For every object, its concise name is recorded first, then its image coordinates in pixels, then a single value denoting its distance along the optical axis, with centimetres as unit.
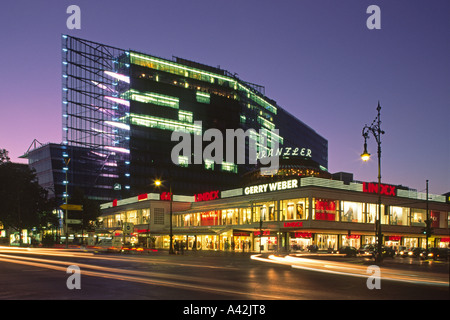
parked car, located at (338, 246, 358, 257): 4950
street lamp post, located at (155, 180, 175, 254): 5220
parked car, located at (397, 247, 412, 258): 5356
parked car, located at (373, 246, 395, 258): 5039
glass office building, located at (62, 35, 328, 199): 13000
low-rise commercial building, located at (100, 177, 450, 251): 6444
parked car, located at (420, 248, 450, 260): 4551
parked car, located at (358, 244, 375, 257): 5356
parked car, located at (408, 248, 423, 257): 5157
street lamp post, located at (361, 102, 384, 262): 3195
